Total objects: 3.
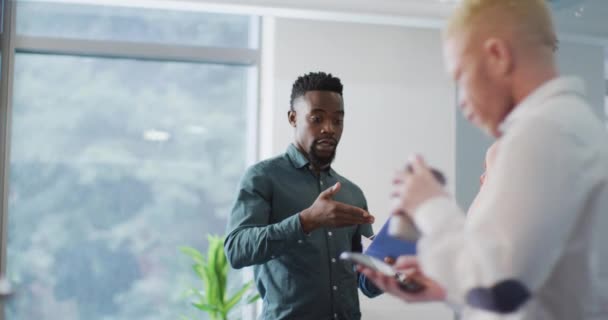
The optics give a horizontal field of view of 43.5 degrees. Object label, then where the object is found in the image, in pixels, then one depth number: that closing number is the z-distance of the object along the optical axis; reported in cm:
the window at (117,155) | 549
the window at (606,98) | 361
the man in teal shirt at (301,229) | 250
